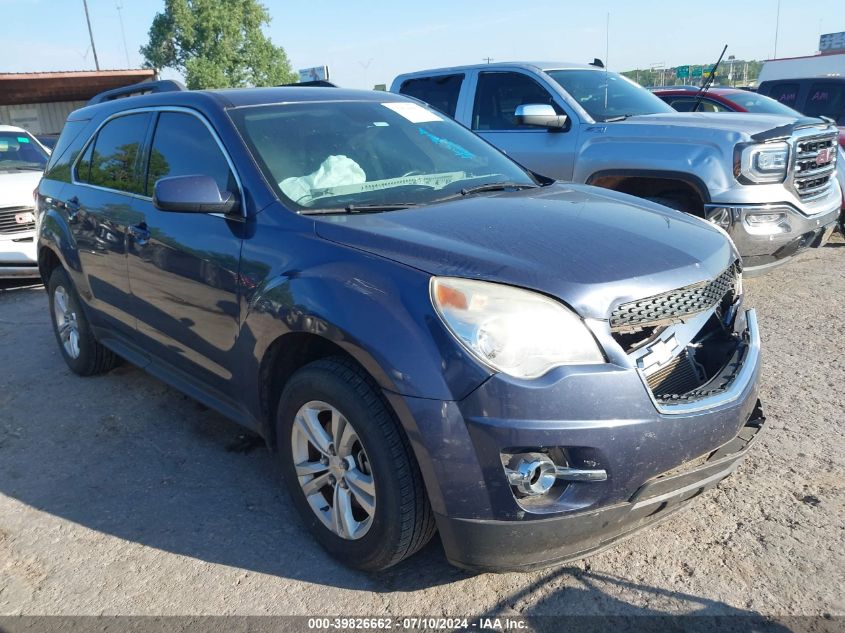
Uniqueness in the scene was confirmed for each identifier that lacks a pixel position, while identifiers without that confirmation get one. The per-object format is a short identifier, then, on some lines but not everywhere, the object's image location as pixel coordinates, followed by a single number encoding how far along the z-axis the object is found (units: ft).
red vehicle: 29.37
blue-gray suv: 7.34
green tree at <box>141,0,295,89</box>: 158.30
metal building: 77.20
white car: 25.18
